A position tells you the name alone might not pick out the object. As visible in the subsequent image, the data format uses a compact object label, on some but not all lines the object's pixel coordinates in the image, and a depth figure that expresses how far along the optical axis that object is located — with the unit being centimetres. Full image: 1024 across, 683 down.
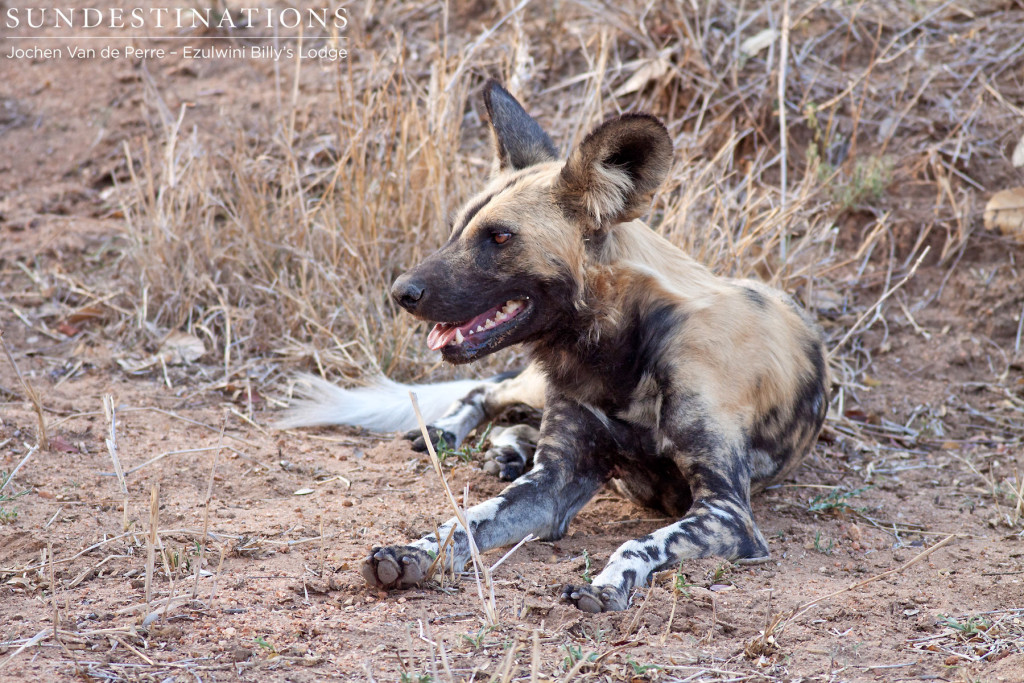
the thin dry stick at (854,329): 842
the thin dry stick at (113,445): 429
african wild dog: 530
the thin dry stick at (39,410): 585
